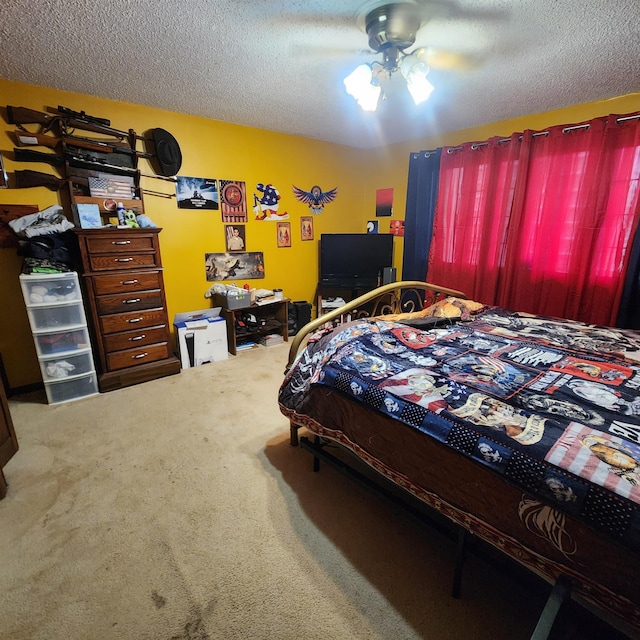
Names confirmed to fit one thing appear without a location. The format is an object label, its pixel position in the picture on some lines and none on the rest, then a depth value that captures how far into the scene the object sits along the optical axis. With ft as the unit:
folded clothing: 7.75
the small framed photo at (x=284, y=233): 12.78
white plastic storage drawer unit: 7.84
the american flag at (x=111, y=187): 8.89
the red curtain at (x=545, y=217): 8.16
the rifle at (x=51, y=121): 7.79
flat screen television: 12.98
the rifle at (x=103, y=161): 8.51
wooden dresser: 8.50
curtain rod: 7.85
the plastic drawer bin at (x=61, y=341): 8.05
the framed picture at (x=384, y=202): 13.60
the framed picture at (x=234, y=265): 11.55
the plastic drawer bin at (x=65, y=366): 8.16
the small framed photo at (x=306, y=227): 13.38
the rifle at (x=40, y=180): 8.08
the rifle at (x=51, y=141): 7.99
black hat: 9.59
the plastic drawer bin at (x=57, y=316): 7.89
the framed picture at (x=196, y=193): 10.47
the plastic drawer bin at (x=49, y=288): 7.65
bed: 2.75
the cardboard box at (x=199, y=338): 10.46
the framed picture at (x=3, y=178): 7.92
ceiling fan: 5.02
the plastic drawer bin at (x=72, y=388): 8.34
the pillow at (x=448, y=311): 7.23
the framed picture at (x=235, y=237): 11.66
